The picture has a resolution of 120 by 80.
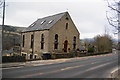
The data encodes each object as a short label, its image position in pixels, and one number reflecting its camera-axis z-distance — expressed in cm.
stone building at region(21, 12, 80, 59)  2432
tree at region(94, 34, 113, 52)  3863
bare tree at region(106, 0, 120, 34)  544
